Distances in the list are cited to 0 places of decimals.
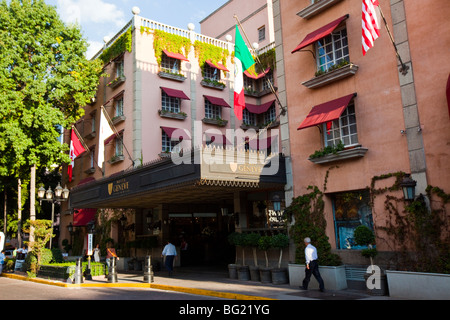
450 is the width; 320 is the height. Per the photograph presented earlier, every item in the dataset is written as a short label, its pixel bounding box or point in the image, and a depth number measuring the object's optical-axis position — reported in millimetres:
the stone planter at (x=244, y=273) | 16547
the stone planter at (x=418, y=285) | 10367
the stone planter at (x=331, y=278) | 13234
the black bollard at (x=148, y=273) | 16516
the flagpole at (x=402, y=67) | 12834
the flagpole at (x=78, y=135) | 26320
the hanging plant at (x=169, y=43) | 26922
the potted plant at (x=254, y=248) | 16234
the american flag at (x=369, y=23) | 12305
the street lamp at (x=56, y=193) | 21562
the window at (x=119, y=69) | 27959
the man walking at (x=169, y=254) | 19219
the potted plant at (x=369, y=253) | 11953
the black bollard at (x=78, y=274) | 17078
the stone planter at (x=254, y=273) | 16219
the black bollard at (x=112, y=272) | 17062
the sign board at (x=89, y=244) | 18169
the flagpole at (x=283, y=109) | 16961
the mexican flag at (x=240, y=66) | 16328
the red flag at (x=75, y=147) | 25506
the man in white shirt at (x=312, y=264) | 12953
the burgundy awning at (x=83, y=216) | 29797
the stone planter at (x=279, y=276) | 15180
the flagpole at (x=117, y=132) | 22475
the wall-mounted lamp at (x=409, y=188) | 12125
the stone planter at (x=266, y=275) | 15672
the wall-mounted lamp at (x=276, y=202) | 15508
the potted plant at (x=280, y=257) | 15195
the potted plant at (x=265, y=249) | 15675
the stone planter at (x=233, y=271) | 17031
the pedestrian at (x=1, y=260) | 23625
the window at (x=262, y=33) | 33062
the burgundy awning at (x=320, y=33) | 14711
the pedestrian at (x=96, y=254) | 22078
